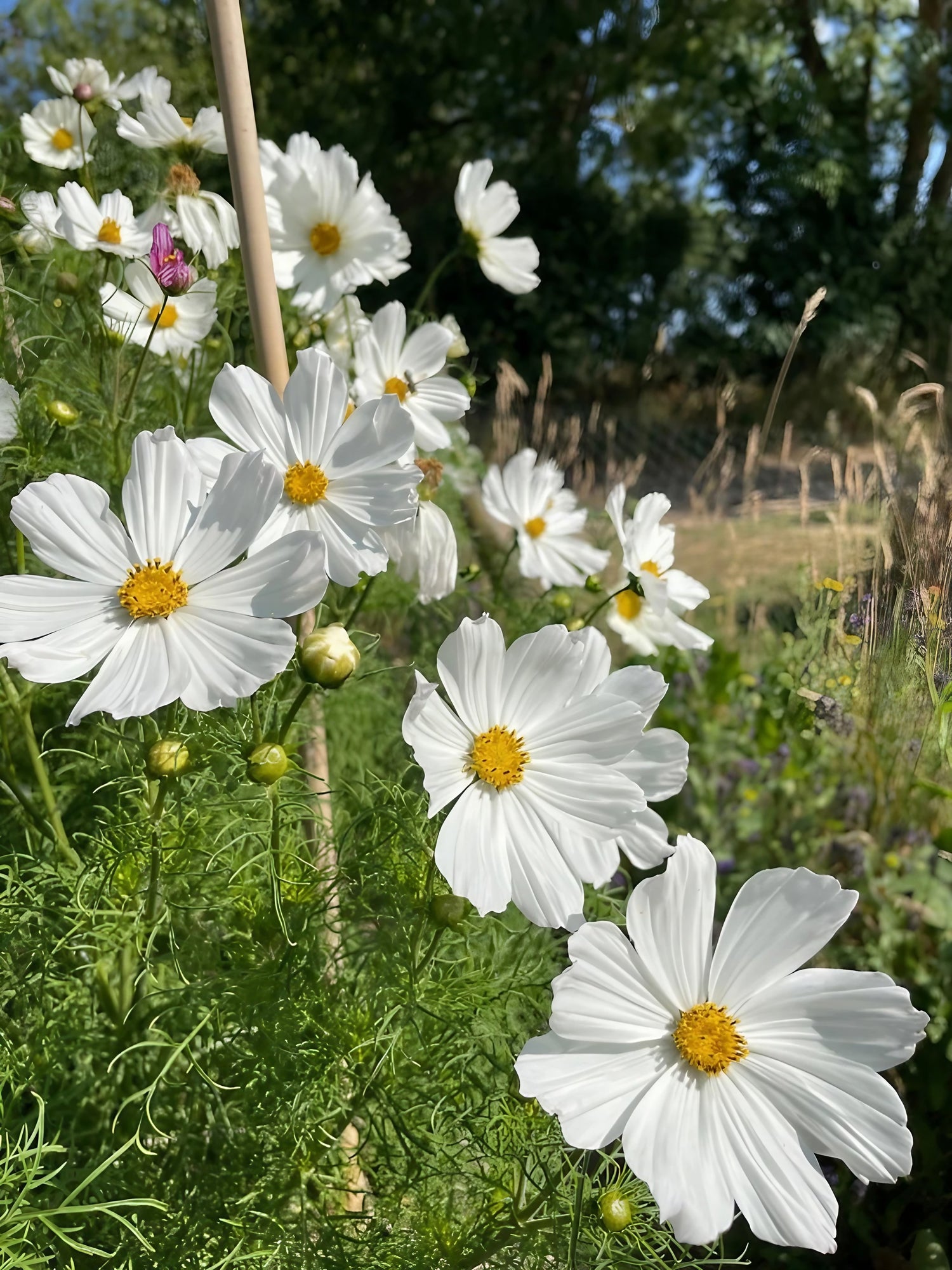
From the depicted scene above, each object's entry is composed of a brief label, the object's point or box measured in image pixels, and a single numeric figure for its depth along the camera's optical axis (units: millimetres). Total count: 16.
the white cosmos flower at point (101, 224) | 723
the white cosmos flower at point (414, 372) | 764
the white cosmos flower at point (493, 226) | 950
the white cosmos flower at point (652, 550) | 763
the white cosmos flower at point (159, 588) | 460
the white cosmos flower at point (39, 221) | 773
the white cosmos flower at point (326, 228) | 803
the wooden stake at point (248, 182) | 583
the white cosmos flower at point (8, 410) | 580
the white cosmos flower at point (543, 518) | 917
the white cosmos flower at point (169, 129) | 821
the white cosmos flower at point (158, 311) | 770
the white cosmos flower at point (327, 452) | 551
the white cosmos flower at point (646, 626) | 812
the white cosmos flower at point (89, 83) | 919
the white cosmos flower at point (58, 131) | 940
